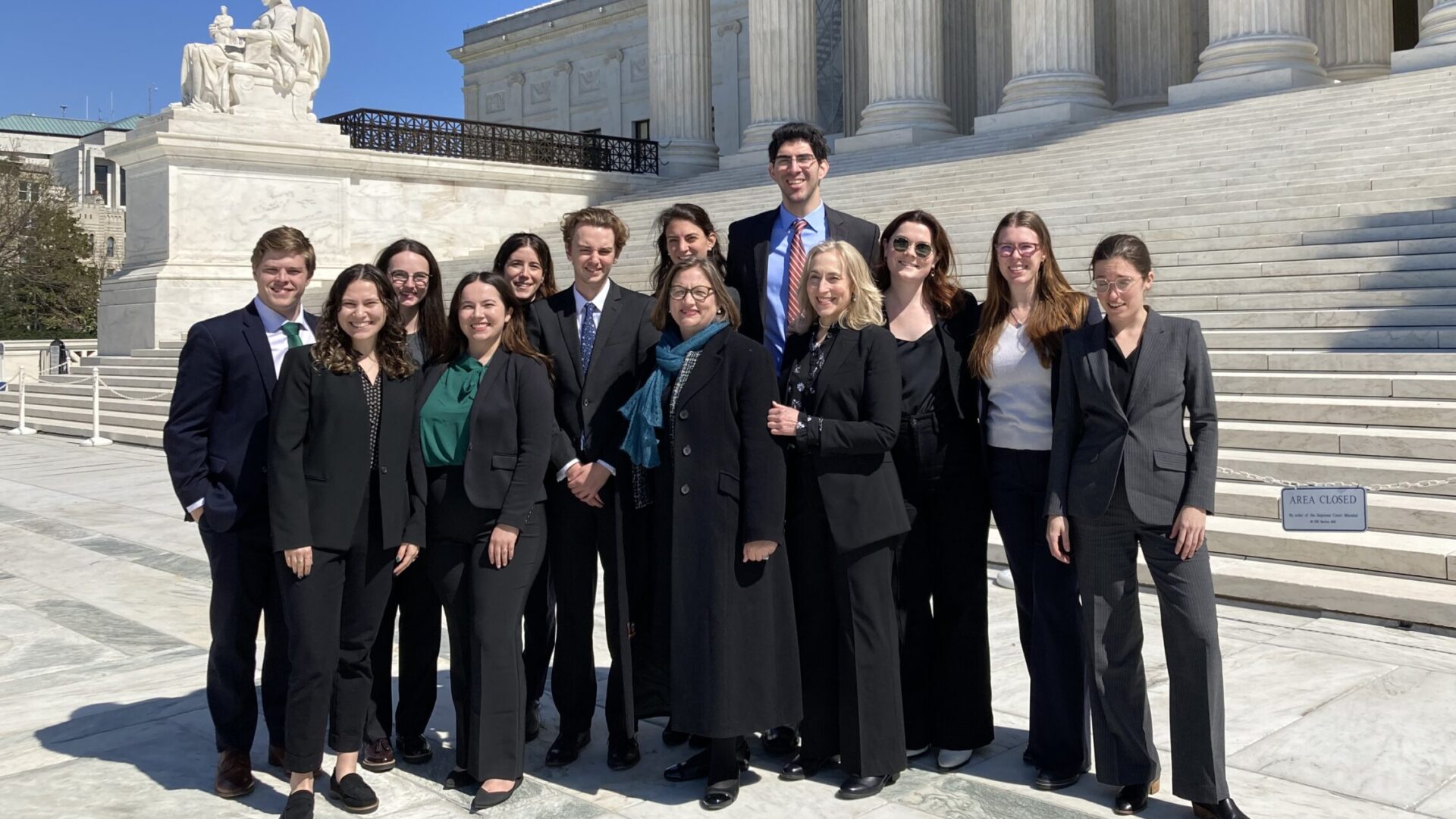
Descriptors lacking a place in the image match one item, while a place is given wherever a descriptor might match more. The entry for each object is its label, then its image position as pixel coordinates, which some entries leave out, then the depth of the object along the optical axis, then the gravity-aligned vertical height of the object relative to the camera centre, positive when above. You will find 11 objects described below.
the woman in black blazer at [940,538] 4.26 -0.42
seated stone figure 19.59 +6.03
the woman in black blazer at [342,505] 3.97 -0.25
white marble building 17.83 +6.72
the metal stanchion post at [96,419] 15.38 +0.20
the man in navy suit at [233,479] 4.16 -0.16
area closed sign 4.88 -0.38
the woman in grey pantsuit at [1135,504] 3.79 -0.28
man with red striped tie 4.73 +0.73
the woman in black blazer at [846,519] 4.04 -0.33
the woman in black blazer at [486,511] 4.09 -0.28
